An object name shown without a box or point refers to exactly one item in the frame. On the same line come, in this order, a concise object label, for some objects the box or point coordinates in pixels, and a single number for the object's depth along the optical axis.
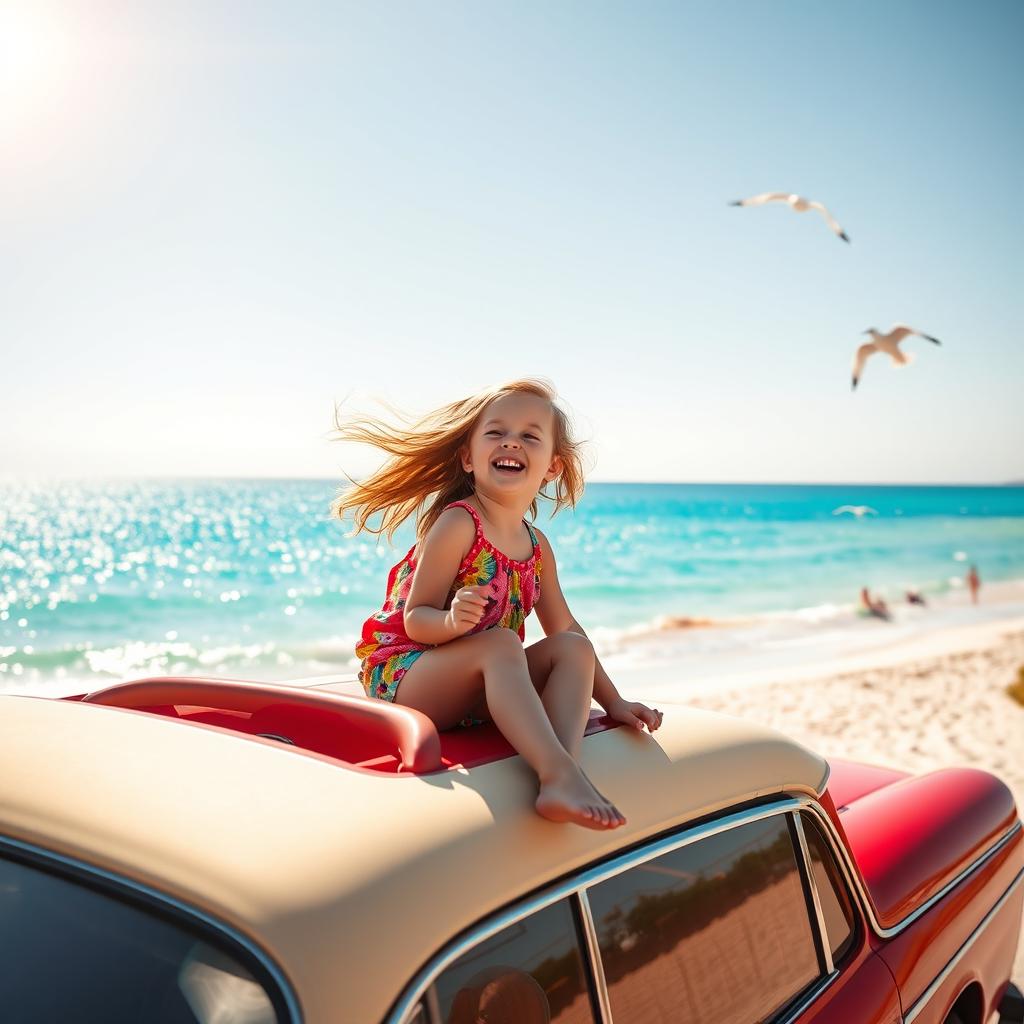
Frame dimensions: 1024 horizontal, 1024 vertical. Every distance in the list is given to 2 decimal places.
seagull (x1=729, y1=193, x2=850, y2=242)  11.51
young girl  1.85
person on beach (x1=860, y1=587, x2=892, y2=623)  24.06
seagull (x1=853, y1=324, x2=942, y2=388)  11.97
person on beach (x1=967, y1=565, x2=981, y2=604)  26.86
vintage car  1.18
